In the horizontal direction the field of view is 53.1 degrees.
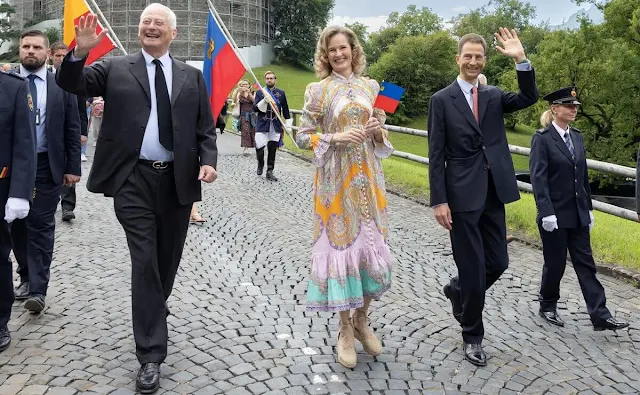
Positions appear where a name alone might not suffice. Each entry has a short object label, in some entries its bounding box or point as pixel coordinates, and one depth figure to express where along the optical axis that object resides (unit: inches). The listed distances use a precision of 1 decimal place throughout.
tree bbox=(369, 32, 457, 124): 2263.8
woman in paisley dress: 164.7
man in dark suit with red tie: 171.3
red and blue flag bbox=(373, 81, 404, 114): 169.2
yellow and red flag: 300.8
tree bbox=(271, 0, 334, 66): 3206.2
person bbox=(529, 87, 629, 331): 201.0
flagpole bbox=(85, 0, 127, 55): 281.9
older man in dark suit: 155.4
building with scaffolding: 2674.7
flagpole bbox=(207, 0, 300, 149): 355.7
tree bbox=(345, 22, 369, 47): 3266.2
